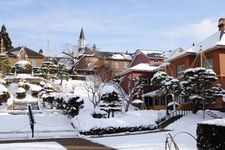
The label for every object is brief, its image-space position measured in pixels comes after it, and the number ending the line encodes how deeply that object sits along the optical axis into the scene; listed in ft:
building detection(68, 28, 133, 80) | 205.18
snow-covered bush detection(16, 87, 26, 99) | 122.82
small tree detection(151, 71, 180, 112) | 95.30
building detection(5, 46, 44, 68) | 199.93
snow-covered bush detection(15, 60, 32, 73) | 167.53
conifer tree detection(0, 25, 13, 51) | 230.62
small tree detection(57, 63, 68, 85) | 164.12
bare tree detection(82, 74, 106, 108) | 131.46
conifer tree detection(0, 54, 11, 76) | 152.56
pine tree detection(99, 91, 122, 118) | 85.45
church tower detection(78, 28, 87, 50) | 283.24
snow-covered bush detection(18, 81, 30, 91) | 136.01
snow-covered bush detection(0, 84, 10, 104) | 116.37
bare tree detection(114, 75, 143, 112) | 145.15
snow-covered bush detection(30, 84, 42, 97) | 130.82
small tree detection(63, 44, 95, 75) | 195.97
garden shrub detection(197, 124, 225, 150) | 29.37
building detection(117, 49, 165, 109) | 149.69
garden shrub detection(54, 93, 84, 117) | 88.63
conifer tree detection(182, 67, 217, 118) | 84.12
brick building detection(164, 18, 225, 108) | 101.09
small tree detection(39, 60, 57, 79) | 164.82
